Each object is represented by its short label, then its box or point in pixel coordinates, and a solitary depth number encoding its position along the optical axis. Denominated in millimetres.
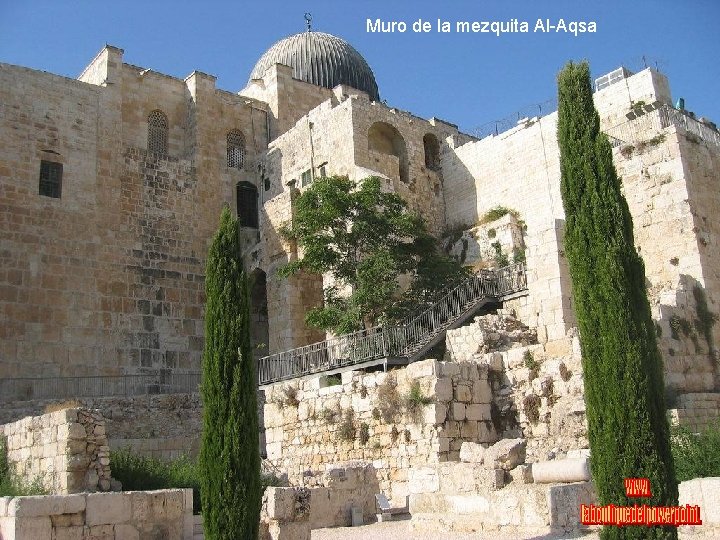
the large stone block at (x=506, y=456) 9336
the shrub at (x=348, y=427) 13375
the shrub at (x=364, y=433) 13155
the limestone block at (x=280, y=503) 9273
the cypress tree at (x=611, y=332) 6887
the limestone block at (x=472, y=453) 9781
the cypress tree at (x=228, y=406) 8125
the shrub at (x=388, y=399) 12672
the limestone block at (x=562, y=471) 8633
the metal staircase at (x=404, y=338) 15680
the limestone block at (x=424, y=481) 9867
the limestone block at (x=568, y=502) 8211
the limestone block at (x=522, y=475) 9102
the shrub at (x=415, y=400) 12203
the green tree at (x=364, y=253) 17016
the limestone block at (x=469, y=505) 9055
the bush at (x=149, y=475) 10680
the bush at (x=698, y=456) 8906
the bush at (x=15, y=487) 10156
